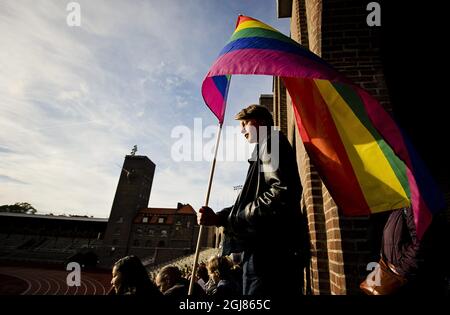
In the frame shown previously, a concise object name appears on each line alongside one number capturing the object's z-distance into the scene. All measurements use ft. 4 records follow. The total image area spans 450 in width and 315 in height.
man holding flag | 5.21
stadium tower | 120.16
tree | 254.43
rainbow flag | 5.24
